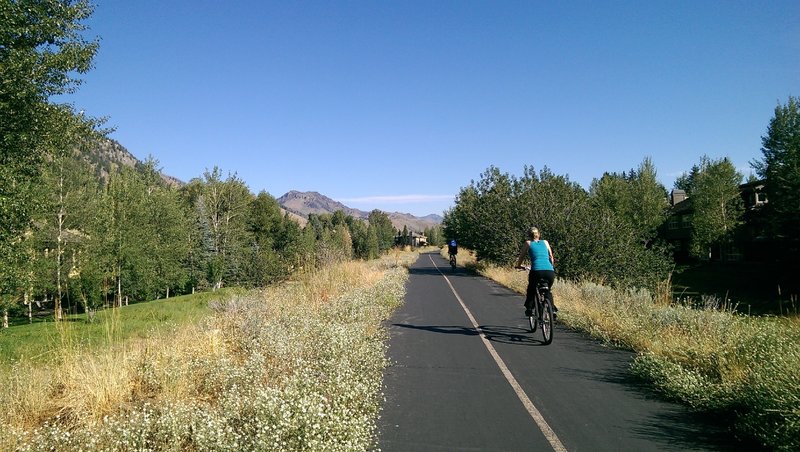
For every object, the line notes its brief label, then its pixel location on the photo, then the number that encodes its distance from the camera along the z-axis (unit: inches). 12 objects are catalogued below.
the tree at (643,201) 2290.7
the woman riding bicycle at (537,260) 366.3
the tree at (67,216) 1272.1
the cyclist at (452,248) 1496.1
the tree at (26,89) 438.0
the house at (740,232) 1975.9
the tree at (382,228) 3714.1
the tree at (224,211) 2212.1
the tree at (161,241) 1567.4
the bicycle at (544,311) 354.9
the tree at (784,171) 1350.9
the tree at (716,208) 2049.7
